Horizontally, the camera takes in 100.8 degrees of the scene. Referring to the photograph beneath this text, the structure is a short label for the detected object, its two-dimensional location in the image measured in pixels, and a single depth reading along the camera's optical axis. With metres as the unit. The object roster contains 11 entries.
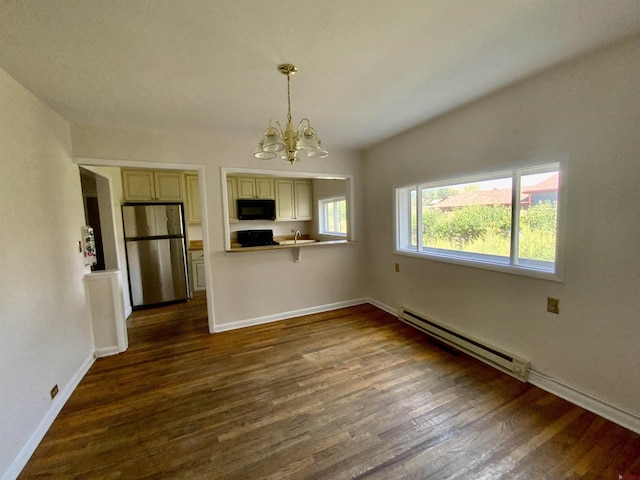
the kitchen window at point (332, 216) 5.23
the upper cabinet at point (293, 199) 5.46
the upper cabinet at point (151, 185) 4.13
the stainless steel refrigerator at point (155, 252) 4.15
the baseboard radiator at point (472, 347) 2.20
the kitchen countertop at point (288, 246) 3.28
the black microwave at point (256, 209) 5.11
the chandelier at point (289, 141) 1.80
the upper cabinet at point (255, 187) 5.11
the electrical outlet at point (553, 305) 1.99
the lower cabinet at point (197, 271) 4.82
